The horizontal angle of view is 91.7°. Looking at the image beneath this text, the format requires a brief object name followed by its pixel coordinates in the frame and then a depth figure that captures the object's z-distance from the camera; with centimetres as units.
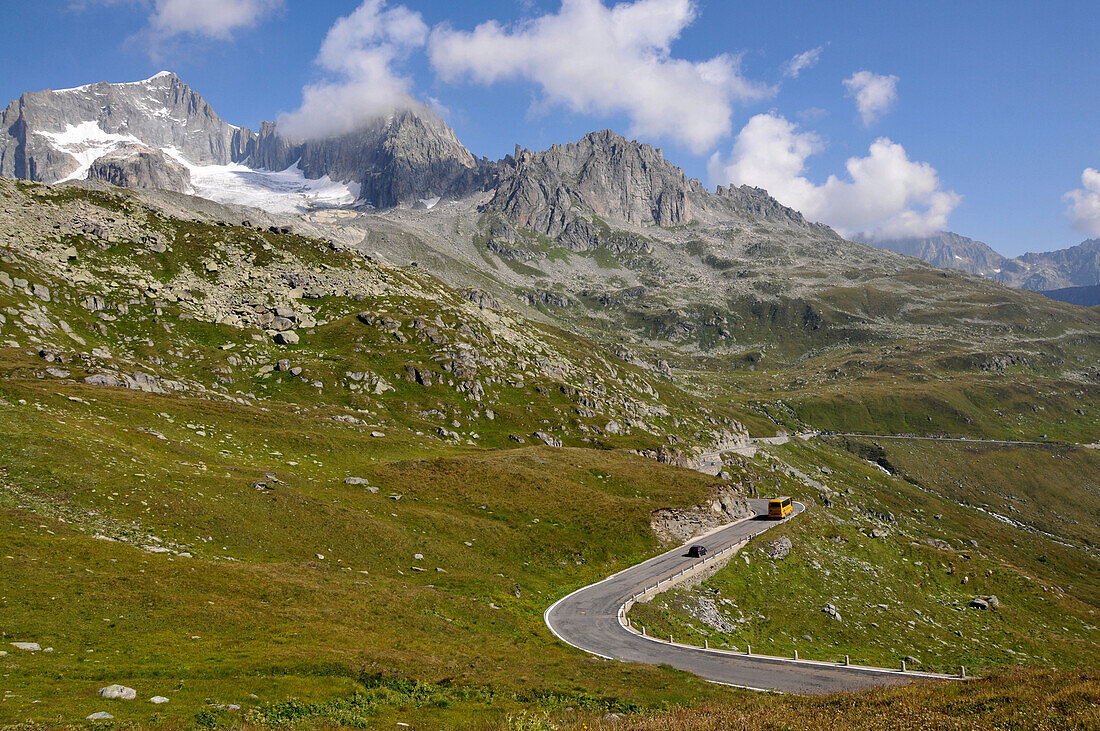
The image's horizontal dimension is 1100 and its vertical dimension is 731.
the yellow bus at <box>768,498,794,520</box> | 8175
